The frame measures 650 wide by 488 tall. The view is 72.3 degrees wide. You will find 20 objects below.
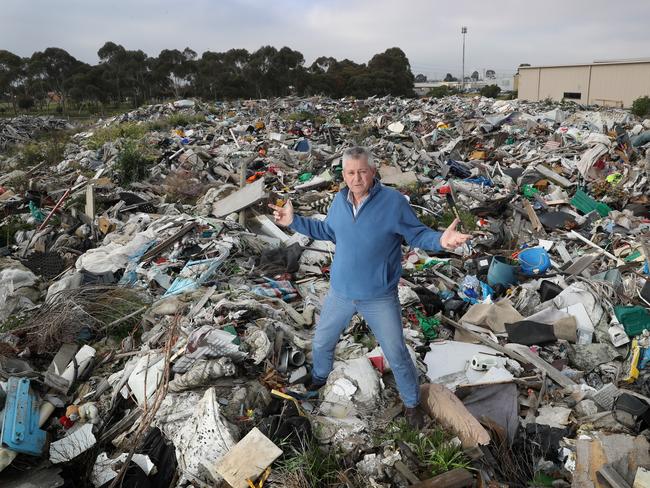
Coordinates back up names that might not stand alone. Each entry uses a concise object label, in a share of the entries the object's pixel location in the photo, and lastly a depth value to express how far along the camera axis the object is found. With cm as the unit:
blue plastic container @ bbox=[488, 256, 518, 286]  566
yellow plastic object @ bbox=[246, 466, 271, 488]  260
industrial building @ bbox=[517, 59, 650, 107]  2848
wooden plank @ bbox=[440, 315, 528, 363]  409
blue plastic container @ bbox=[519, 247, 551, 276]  591
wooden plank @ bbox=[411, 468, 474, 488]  251
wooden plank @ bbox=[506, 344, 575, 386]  380
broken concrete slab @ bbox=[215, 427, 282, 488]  262
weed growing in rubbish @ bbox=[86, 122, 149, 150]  1506
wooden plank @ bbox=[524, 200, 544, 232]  766
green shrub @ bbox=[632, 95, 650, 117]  2092
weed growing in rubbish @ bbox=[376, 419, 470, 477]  267
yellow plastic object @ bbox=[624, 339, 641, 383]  386
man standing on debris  268
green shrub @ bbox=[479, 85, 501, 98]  4178
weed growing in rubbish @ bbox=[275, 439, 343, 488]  258
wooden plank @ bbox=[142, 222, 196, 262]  599
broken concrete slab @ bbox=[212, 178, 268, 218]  711
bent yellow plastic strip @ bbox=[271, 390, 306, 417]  306
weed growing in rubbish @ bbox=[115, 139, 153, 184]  1050
